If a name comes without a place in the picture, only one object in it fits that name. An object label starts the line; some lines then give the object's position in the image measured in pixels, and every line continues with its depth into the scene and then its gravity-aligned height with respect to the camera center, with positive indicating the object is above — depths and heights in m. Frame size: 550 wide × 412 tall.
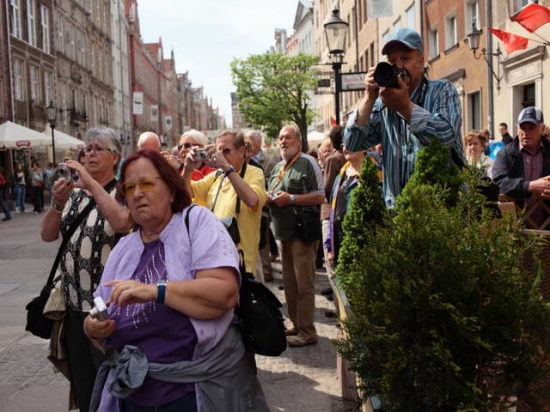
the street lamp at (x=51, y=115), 27.22 +3.10
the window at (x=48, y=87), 36.65 +5.69
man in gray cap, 5.38 +0.13
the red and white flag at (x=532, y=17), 11.82 +2.82
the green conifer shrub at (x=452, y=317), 1.95 -0.43
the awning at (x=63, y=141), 27.92 +2.01
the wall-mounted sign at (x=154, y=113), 65.30 +7.24
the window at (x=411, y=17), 26.20 +6.47
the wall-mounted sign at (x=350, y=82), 12.65 +1.86
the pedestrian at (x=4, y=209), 21.73 -0.65
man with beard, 5.98 -0.34
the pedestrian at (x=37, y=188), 25.30 +0.02
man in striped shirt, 2.72 +0.28
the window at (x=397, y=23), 28.64 +6.76
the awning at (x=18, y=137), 23.55 +1.90
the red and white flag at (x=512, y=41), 12.71 +2.58
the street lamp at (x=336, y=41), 12.44 +2.68
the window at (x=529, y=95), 16.69 +2.02
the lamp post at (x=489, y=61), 17.88 +3.15
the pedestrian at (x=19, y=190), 24.94 -0.04
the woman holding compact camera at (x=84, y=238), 3.41 -0.28
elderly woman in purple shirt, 2.49 -0.52
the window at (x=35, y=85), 34.50 +5.54
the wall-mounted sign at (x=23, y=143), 23.65 +1.65
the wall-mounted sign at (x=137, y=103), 51.03 +6.44
